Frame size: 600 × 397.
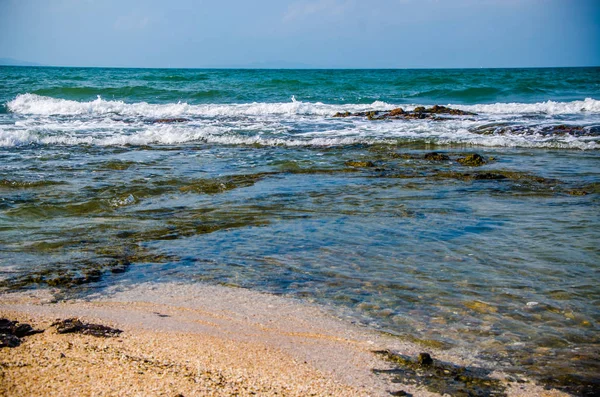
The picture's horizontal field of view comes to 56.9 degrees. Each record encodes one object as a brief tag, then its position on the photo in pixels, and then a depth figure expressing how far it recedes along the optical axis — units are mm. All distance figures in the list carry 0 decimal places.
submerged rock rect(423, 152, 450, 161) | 11883
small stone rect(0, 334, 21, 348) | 3260
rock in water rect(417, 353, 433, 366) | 3266
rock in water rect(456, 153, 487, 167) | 11281
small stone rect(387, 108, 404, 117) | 21294
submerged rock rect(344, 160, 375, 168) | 10984
